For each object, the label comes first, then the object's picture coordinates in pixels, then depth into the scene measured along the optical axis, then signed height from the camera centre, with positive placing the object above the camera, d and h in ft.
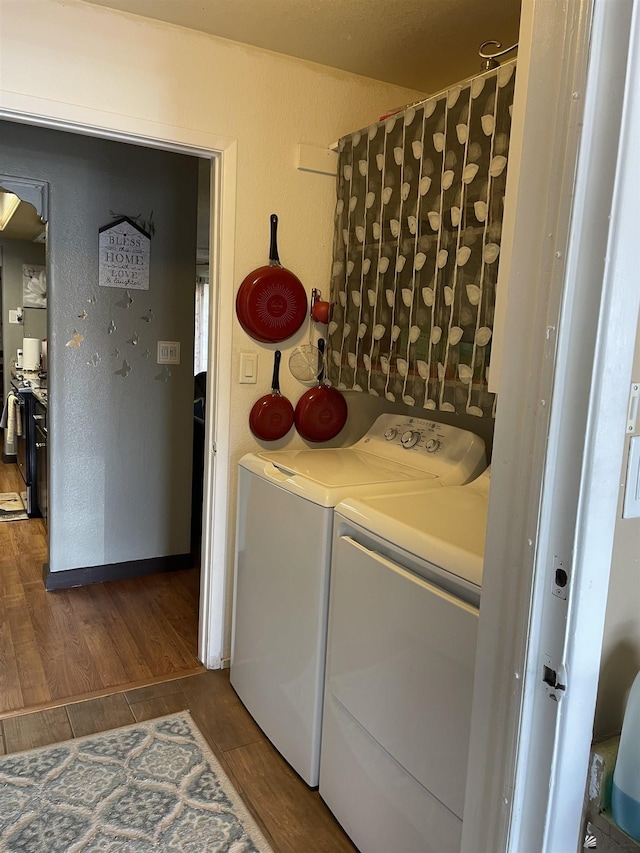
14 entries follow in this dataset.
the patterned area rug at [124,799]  5.39 -4.33
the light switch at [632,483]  2.81 -0.55
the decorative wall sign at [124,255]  10.28 +1.33
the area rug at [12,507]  14.38 -4.29
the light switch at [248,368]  7.81 -0.33
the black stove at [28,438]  13.92 -2.46
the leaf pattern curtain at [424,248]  5.64 +1.07
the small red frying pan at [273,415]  7.89 -0.91
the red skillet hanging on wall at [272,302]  7.57 +0.50
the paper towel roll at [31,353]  19.93 -0.74
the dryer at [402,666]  4.23 -2.39
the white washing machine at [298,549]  5.93 -2.12
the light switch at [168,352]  11.02 -0.26
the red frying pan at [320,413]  8.15 -0.88
